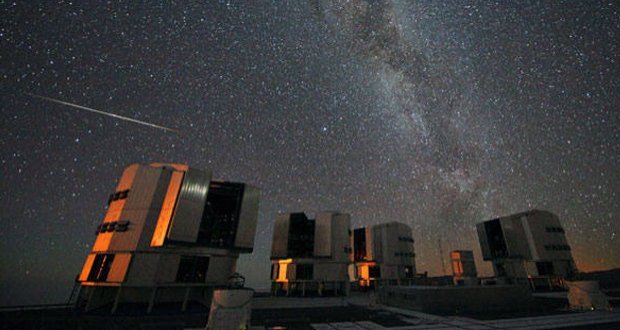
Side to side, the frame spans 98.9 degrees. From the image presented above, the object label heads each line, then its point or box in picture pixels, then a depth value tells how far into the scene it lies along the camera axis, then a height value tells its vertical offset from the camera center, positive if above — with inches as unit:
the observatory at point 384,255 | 2413.9 +238.2
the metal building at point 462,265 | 2637.8 +207.8
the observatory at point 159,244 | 1064.8 +108.3
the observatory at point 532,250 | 2057.1 +299.2
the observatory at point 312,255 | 1933.9 +156.7
